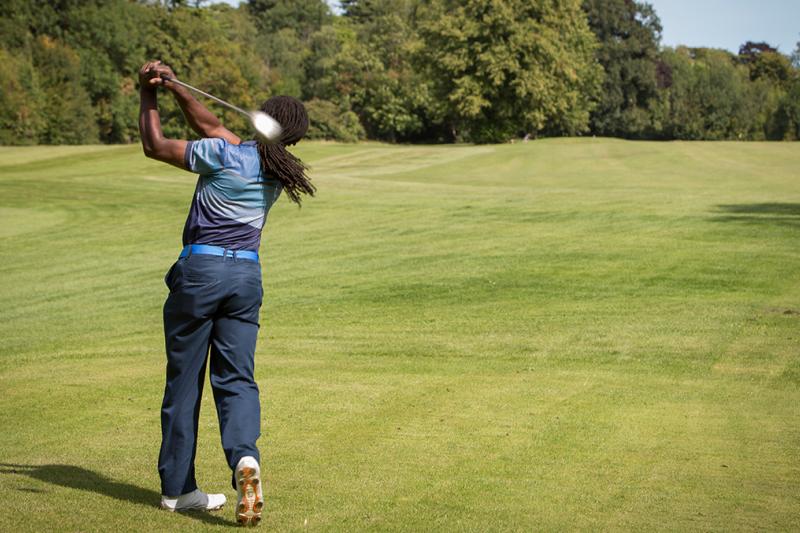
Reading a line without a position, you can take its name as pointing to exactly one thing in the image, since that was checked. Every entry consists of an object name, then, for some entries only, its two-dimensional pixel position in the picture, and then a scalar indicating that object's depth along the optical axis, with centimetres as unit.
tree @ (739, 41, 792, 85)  11406
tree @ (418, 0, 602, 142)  7944
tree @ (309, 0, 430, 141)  9388
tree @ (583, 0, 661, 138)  10219
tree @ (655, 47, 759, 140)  9819
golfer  534
